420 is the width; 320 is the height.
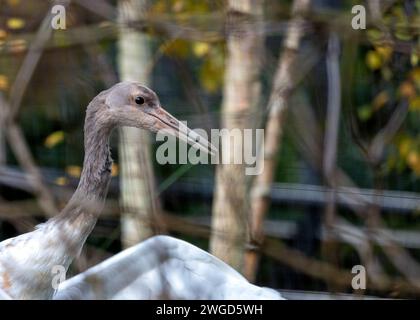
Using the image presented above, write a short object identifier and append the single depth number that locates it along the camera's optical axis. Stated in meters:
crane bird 3.41
